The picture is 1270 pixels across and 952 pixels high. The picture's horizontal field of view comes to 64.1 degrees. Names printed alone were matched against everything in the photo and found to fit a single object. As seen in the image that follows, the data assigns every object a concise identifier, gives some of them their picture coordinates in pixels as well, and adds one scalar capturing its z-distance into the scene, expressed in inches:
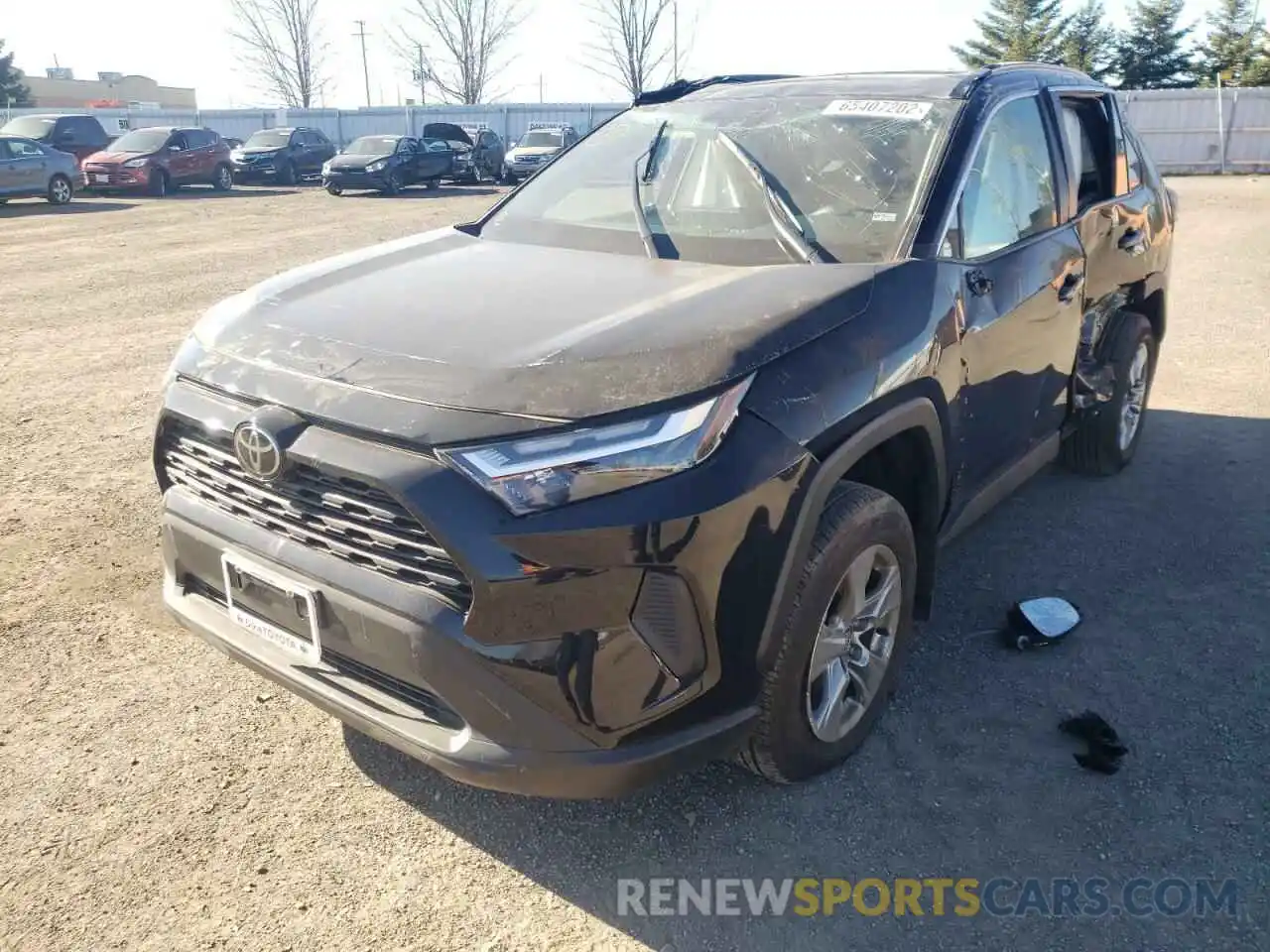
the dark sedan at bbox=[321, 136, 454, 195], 895.7
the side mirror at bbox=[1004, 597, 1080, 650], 143.6
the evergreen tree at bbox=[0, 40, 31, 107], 2239.9
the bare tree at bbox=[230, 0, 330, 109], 2148.1
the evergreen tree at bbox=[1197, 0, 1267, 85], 1503.4
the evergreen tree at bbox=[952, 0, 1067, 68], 1695.4
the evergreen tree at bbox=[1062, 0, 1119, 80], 1659.7
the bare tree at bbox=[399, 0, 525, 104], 2032.5
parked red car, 868.6
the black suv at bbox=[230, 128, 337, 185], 1018.7
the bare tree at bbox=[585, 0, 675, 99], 1713.8
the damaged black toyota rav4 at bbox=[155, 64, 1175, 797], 85.3
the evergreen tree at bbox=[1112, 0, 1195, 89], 1601.9
